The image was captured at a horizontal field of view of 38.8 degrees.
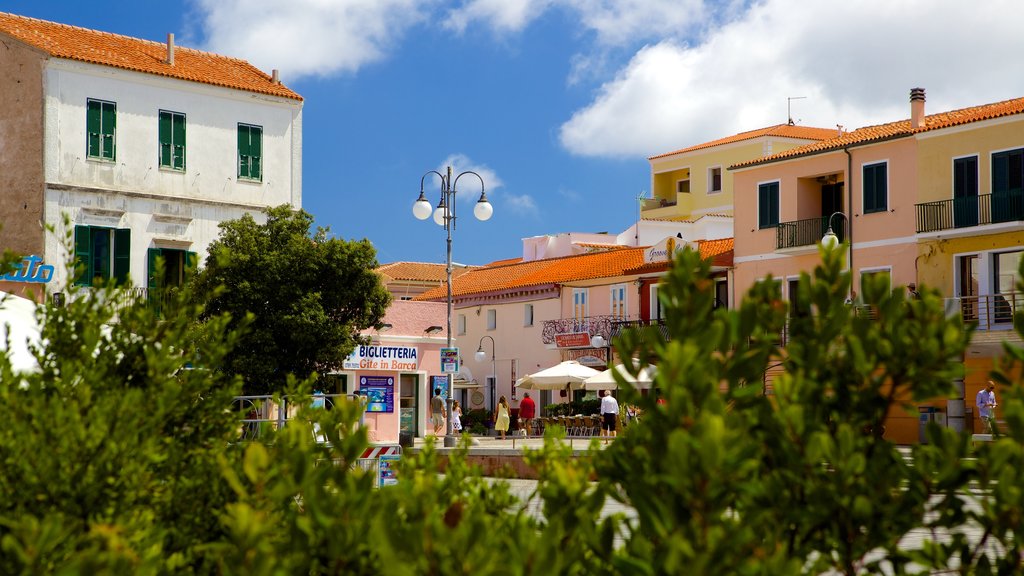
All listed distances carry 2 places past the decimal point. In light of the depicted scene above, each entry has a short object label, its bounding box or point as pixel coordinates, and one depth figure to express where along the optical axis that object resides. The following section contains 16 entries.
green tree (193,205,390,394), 29.23
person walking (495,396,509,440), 43.88
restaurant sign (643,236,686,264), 52.84
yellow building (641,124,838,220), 70.62
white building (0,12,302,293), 31.75
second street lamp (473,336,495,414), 60.44
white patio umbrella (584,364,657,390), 42.06
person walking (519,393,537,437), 43.31
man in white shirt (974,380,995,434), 31.85
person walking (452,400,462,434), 40.91
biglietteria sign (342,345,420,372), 39.34
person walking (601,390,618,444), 39.28
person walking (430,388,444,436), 40.73
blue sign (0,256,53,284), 30.31
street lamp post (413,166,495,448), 34.22
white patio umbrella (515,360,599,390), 45.12
